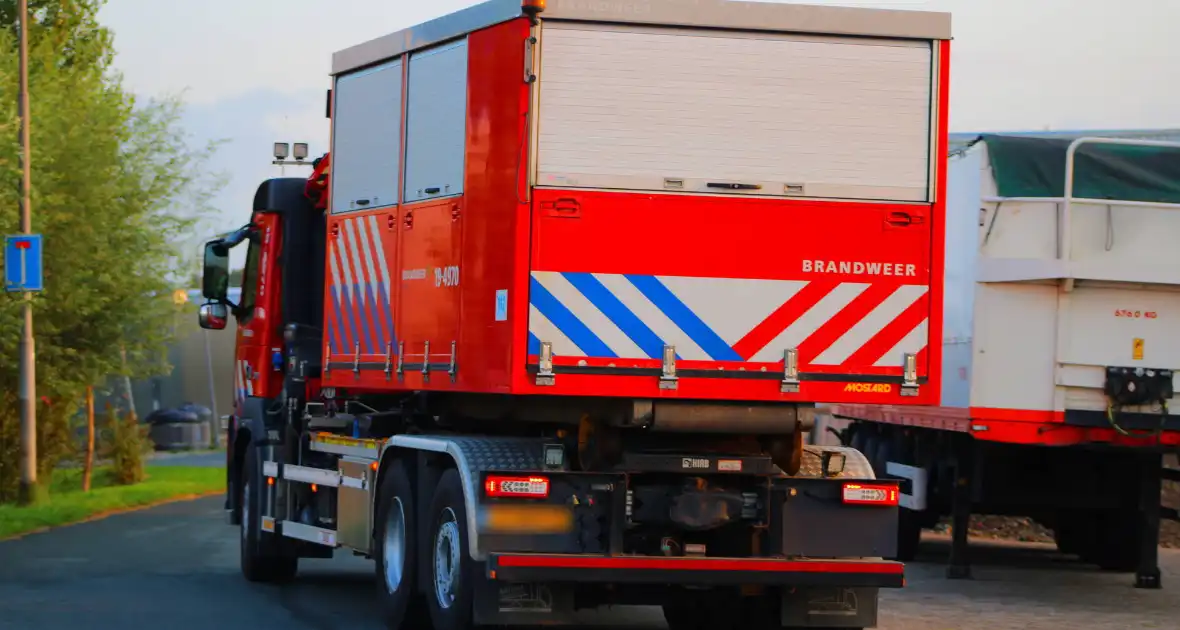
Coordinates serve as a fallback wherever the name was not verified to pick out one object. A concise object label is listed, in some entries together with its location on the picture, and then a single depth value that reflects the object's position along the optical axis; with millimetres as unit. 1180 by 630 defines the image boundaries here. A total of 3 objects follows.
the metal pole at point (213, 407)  58281
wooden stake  30922
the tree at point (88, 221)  26625
